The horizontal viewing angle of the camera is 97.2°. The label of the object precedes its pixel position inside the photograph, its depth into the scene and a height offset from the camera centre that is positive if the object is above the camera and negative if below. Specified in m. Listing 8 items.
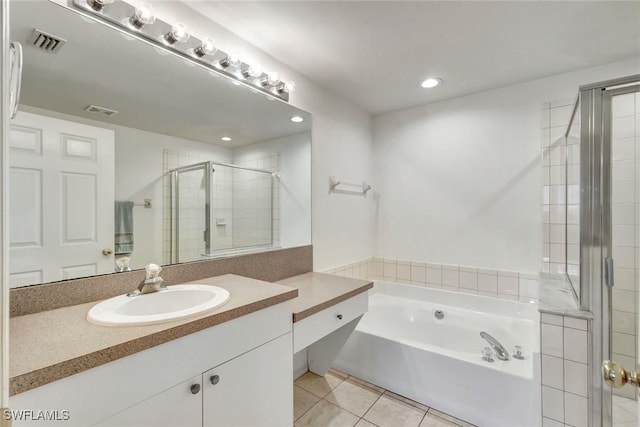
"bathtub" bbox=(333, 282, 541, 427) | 1.60 -0.97
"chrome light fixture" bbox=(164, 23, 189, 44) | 1.36 +0.87
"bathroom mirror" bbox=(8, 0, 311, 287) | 1.05 +0.28
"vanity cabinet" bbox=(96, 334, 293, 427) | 0.83 -0.64
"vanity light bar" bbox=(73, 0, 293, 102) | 1.20 +0.86
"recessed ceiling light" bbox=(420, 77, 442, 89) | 2.25 +1.06
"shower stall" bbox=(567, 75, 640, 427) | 1.22 -0.04
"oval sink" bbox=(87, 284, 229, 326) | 0.89 -0.35
